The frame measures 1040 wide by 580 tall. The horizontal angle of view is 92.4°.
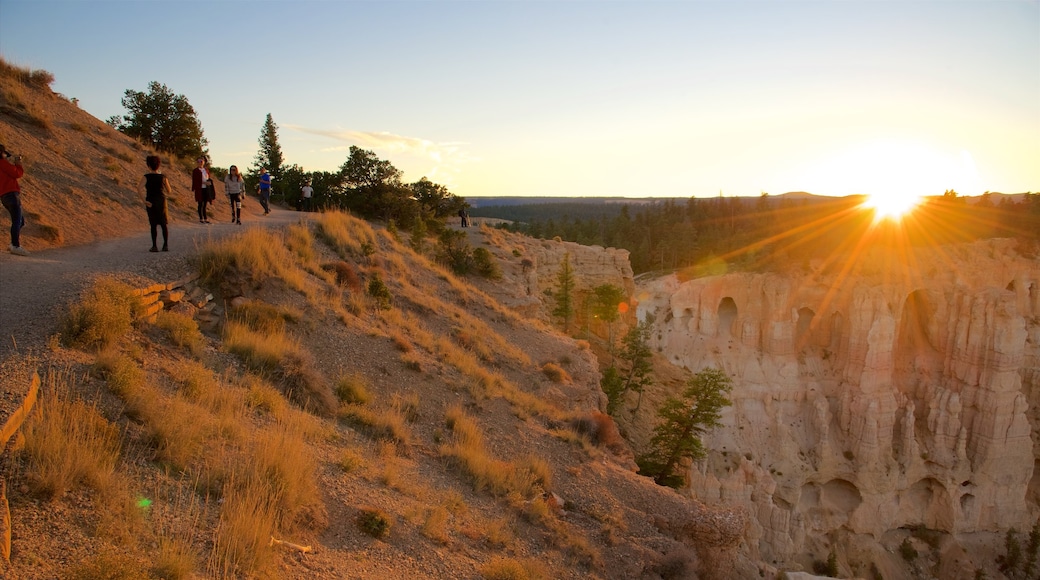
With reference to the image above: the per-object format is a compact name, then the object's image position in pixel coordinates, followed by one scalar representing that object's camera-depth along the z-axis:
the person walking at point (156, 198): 9.05
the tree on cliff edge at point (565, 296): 26.80
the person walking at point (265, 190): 17.25
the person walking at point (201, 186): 12.48
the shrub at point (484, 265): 21.08
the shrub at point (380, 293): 11.69
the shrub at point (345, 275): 11.56
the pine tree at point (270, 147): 34.34
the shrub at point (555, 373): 13.07
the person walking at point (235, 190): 13.51
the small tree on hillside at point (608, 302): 27.23
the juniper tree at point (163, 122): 19.83
